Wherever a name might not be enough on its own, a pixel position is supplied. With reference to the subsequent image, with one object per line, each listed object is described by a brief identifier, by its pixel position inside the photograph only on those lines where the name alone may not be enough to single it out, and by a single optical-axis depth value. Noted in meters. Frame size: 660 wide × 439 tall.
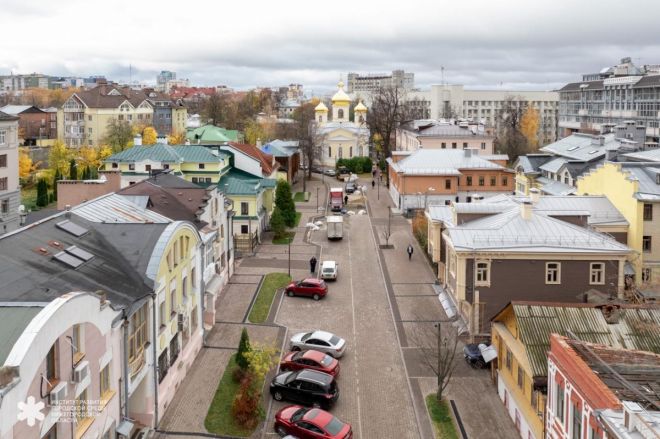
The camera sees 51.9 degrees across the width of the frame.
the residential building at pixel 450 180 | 56.12
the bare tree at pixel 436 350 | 22.94
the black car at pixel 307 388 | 22.47
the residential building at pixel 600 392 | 12.17
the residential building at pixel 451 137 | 71.31
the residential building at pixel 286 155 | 70.69
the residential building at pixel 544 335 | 19.48
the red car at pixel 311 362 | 24.48
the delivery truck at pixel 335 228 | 48.50
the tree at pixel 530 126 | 108.62
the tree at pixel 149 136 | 81.05
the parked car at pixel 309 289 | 34.50
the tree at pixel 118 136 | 82.25
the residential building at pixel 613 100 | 74.62
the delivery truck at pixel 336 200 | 61.38
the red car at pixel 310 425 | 19.88
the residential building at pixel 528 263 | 26.89
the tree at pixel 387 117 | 89.11
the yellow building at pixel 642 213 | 32.19
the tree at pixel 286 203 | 51.16
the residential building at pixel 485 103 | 130.75
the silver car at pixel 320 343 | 26.64
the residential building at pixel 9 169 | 44.12
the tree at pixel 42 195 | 62.88
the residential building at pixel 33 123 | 103.81
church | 92.94
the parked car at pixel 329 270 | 37.94
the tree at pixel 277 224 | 47.75
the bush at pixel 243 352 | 24.31
